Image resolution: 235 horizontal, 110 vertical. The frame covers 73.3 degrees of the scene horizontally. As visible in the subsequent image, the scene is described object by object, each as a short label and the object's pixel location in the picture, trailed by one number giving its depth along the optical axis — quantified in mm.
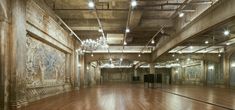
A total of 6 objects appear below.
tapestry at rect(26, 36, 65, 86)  6172
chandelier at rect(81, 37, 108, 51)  9483
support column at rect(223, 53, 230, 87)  14335
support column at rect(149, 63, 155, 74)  16428
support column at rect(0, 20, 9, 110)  4438
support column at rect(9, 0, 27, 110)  4651
